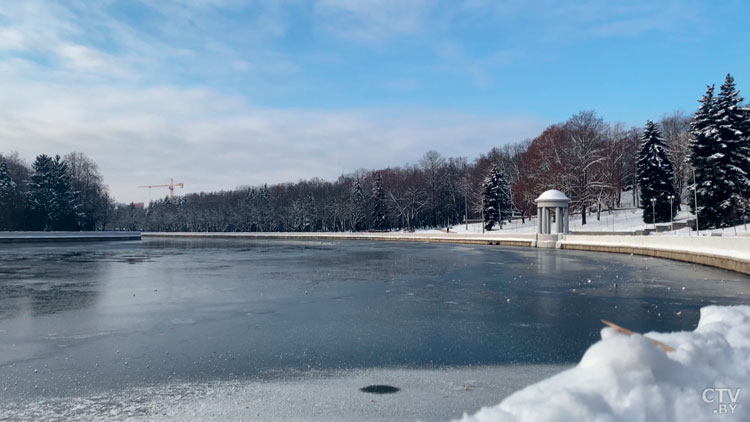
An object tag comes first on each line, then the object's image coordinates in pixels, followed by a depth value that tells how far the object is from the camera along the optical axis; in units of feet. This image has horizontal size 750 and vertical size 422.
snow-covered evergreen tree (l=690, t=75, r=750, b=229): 152.56
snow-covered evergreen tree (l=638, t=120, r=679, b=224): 191.83
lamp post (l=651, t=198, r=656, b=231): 179.71
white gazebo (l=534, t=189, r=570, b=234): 165.07
